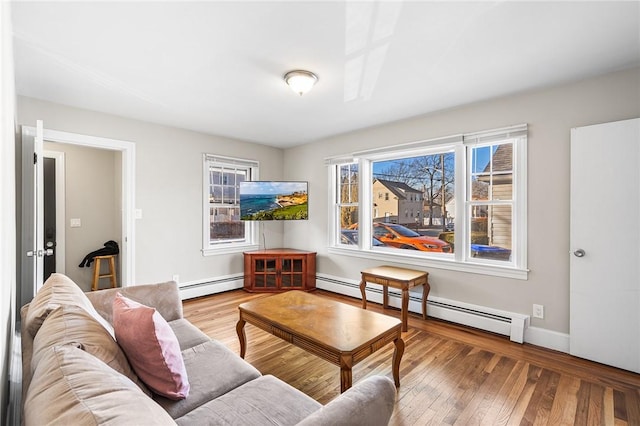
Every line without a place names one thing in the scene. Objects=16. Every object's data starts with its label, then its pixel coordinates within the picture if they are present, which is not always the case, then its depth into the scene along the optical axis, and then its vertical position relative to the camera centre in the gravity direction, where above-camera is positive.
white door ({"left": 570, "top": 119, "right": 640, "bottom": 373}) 2.29 -0.27
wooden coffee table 1.78 -0.80
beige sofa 0.71 -0.54
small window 4.37 +0.10
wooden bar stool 4.17 -0.86
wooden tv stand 4.53 -0.92
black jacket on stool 4.25 -0.58
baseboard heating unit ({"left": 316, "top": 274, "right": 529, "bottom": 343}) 2.83 -1.10
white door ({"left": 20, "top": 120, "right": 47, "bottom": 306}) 2.69 -0.07
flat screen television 4.48 +0.17
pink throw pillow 1.24 -0.59
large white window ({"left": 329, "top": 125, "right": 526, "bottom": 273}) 3.01 +0.12
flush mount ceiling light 2.42 +1.09
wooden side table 3.09 -0.76
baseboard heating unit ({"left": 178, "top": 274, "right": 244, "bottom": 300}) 4.11 -1.09
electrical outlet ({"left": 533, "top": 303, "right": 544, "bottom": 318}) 2.76 -0.94
